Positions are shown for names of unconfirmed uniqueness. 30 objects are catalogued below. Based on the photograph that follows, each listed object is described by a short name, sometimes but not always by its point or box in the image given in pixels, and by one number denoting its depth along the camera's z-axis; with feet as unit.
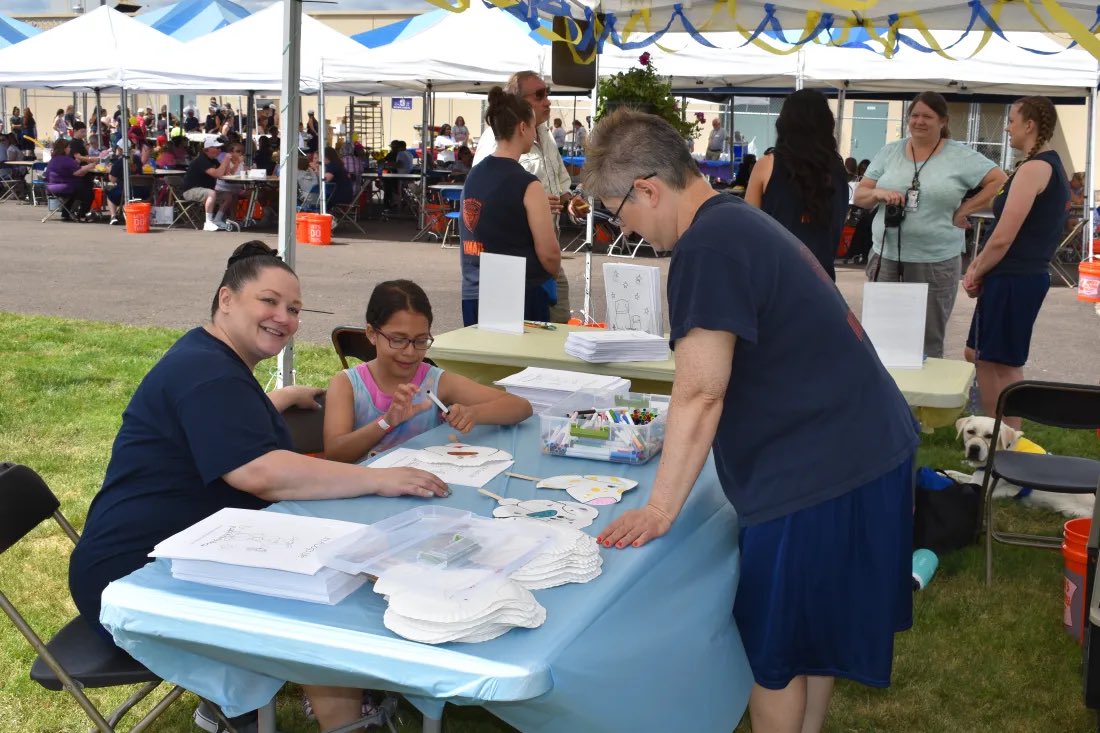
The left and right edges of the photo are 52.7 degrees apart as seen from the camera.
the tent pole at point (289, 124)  14.84
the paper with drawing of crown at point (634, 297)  13.43
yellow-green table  11.51
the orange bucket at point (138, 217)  47.16
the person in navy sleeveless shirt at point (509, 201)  14.08
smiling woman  7.09
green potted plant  19.02
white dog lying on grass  15.08
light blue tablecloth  5.24
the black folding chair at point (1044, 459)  12.05
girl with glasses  9.63
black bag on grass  13.69
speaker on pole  21.01
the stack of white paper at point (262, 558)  5.75
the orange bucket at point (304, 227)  45.30
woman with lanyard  16.65
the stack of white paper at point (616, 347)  12.48
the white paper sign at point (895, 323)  12.36
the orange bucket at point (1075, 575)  10.98
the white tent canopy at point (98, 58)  44.17
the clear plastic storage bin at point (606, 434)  8.84
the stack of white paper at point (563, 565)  6.04
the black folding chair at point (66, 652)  7.30
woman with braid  16.08
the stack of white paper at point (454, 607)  5.28
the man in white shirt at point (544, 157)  16.08
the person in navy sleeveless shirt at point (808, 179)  14.53
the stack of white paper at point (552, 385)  10.60
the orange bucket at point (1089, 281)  34.30
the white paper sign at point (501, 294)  13.89
